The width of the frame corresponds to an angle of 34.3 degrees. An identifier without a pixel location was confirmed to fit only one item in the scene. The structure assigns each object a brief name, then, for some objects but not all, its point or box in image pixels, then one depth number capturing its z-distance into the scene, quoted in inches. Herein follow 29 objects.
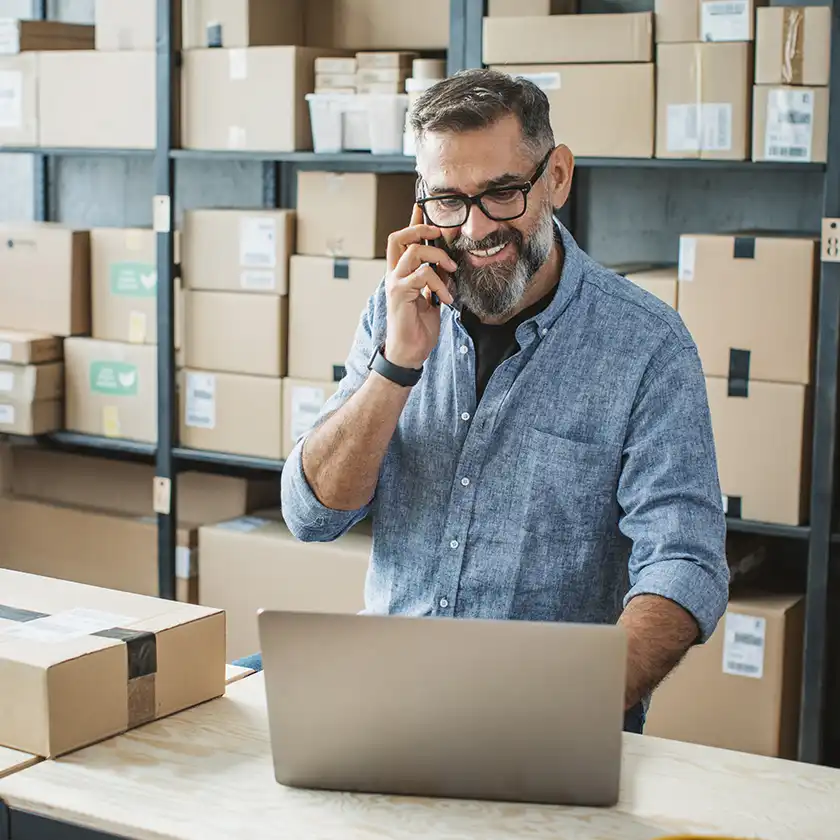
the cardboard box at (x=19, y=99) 140.9
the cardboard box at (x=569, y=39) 110.2
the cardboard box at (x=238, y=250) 129.2
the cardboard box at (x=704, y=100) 107.3
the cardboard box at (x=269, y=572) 126.6
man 70.2
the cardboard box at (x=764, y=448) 108.8
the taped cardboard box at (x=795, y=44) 103.5
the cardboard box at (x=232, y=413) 132.0
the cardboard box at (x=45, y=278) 139.3
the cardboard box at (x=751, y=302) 107.2
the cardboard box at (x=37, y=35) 140.9
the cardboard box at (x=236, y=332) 130.4
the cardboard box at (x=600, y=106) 110.7
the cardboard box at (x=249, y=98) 126.3
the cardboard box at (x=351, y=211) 124.2
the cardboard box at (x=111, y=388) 138.7
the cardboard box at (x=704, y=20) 106.7
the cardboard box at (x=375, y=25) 126.7
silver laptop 50.3
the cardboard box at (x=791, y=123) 104.3
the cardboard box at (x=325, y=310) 125.3
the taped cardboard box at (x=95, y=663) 59.1
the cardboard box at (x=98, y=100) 134.5
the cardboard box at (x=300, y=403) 128.6
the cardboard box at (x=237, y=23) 128.9
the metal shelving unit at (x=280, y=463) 106.7
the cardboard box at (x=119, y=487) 140.9
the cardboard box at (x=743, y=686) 111.7
